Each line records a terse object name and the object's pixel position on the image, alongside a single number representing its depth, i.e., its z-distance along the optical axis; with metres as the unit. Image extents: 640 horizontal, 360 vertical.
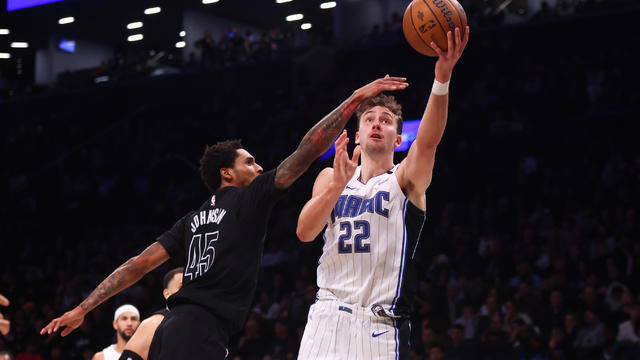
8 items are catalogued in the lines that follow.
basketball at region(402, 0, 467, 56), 4.18
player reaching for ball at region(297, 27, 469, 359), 3.86
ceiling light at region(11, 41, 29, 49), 24.07
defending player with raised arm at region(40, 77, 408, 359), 3.85
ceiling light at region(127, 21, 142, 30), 25.23
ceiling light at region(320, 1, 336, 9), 19.97
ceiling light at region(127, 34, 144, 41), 26.59
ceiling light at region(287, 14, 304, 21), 23.58
